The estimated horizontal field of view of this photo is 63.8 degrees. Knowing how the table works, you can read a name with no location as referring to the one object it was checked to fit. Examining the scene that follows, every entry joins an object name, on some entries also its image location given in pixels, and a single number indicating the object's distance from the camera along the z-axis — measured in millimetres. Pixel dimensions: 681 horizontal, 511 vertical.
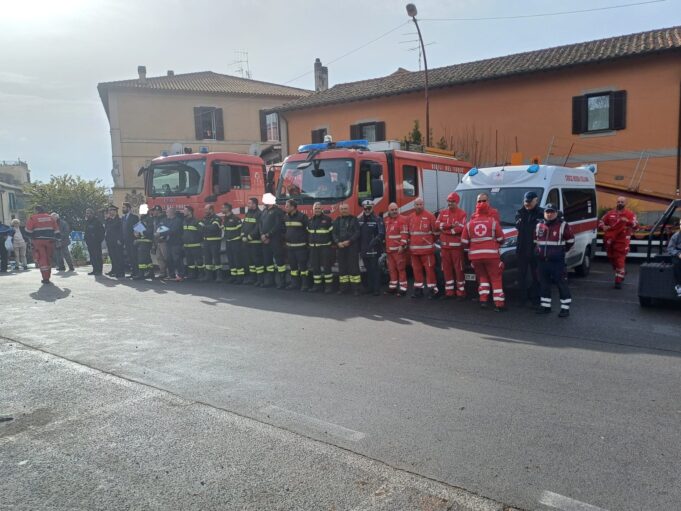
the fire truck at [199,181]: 13252
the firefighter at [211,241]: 12242
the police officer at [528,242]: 8328
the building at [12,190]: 53688
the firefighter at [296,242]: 10531
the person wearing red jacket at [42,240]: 13219
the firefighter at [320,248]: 10188
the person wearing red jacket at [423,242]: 9406
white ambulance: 9727
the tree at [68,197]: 35906
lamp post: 17828
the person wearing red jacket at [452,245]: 8914
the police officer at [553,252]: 7879
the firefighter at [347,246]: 9945
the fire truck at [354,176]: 10602
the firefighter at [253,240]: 11438
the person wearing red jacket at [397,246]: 9656
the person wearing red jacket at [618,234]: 9961
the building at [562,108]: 18453
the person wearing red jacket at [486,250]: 8258
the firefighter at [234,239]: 11891
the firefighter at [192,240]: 12594
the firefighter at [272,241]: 11031
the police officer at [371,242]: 9961
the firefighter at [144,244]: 13398
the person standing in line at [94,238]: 15062
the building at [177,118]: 32344
